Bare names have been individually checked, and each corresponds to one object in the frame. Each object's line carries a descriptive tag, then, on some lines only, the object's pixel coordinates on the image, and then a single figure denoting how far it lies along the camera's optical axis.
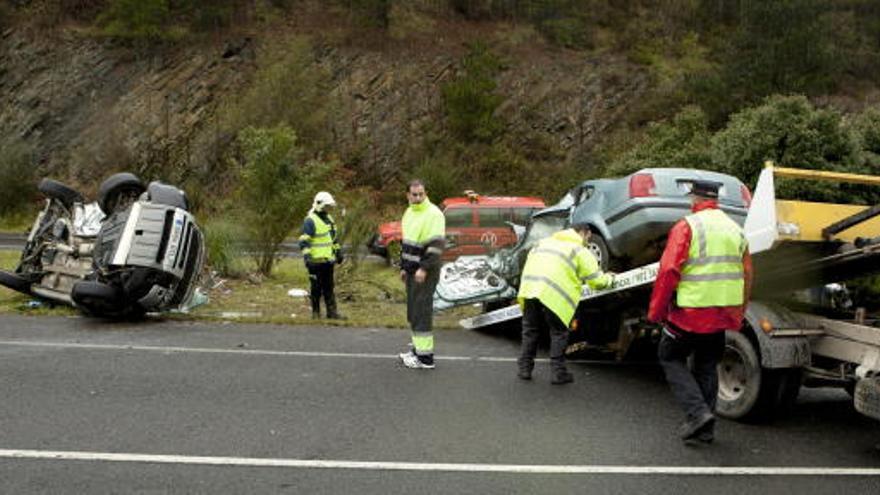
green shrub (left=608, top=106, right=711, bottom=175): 23.97
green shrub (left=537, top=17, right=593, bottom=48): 45.53
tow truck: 5.68
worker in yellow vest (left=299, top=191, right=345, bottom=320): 10.63
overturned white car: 9.97
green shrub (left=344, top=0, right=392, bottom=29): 44.03
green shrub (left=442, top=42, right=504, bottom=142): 38.94
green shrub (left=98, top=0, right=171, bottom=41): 42.22
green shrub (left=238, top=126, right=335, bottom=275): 16.52
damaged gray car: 7.64
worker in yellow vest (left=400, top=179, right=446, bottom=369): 7.72
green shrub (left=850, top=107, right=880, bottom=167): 20.72
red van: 19.75
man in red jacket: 5.38
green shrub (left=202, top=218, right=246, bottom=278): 15.43
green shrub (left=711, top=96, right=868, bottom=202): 20.53
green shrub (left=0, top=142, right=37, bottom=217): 30.30
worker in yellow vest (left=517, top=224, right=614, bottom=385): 7.22
